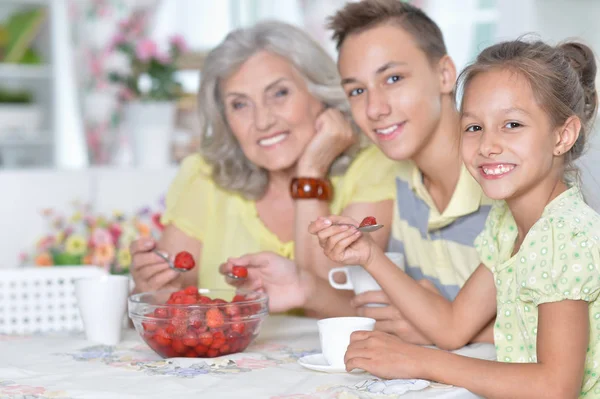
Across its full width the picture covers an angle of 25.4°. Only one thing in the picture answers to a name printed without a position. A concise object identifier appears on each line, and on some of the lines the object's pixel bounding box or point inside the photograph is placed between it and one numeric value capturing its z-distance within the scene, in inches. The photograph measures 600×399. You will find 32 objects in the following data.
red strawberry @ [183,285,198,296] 71.6
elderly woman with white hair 89.1
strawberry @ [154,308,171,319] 68.8
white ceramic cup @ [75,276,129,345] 73.9
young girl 63.4
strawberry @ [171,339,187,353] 68.4
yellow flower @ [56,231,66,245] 111.2
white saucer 66.2
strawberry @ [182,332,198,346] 68.3
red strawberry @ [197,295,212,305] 69.7
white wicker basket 82.8
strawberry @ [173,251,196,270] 77.5
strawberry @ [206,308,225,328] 68.3
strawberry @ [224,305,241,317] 69.2
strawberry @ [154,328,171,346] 68.4
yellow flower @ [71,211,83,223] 111.8
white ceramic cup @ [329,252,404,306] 75.8
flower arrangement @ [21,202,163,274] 107.1
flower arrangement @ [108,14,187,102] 128.4
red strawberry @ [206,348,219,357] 69.1
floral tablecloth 62.4
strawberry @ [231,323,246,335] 69.4
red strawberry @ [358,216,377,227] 70.3
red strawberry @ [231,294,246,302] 72.0
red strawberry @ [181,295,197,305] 69.7
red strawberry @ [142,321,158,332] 68.9
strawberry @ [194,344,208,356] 68.7
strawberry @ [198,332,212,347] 68.4
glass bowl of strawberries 68.3
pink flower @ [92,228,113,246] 107.2
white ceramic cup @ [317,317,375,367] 66.7
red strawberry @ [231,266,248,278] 76.8
